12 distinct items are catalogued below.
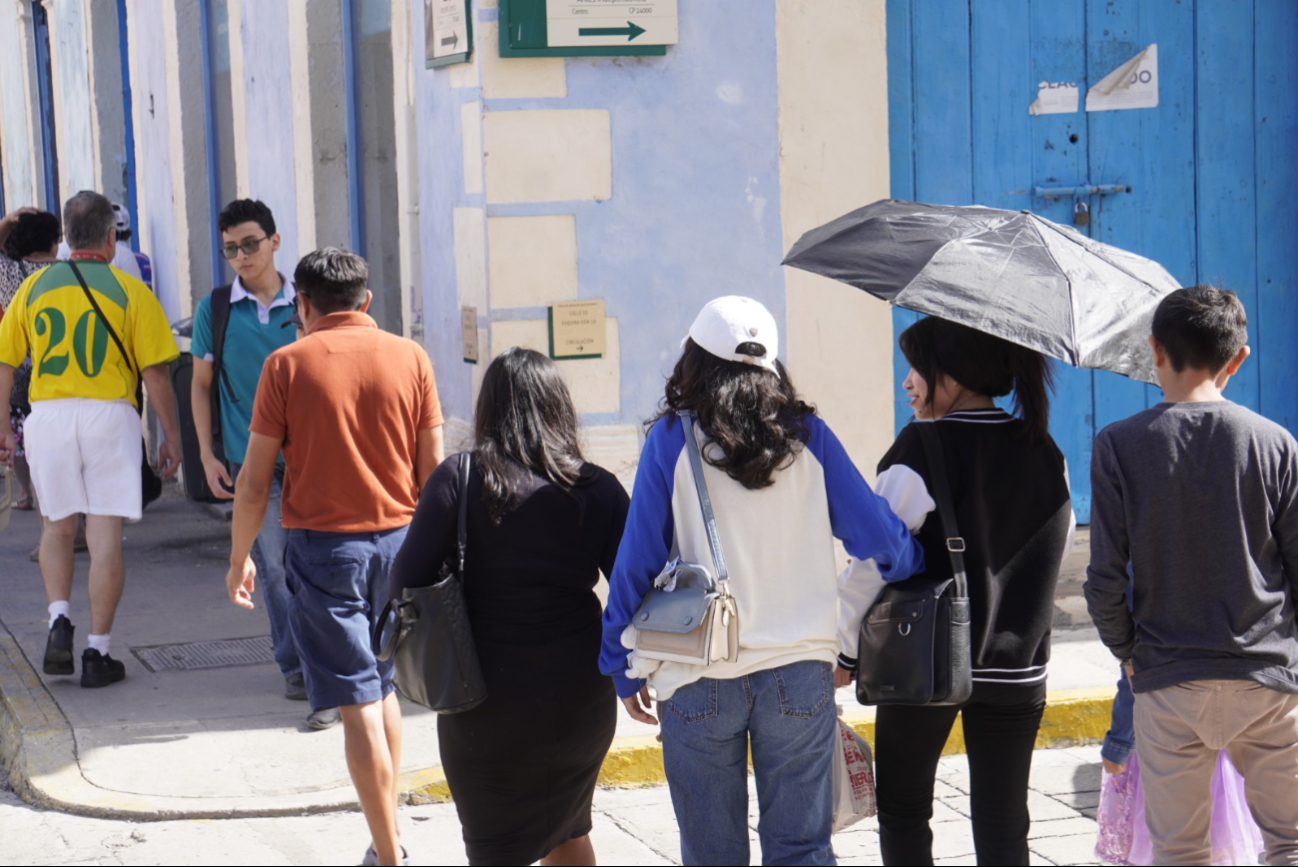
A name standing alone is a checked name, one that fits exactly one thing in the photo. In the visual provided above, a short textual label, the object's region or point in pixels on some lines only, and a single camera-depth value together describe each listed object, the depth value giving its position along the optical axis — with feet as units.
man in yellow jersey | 41.60
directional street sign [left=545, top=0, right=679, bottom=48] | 41.52
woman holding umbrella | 24.44
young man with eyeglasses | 40.22
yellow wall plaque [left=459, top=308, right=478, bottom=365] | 43.09
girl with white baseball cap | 22.09
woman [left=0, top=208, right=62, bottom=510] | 56.03
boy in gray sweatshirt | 23.47
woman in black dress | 23.95
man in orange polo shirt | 29.66
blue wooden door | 45.88
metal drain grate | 44.06
